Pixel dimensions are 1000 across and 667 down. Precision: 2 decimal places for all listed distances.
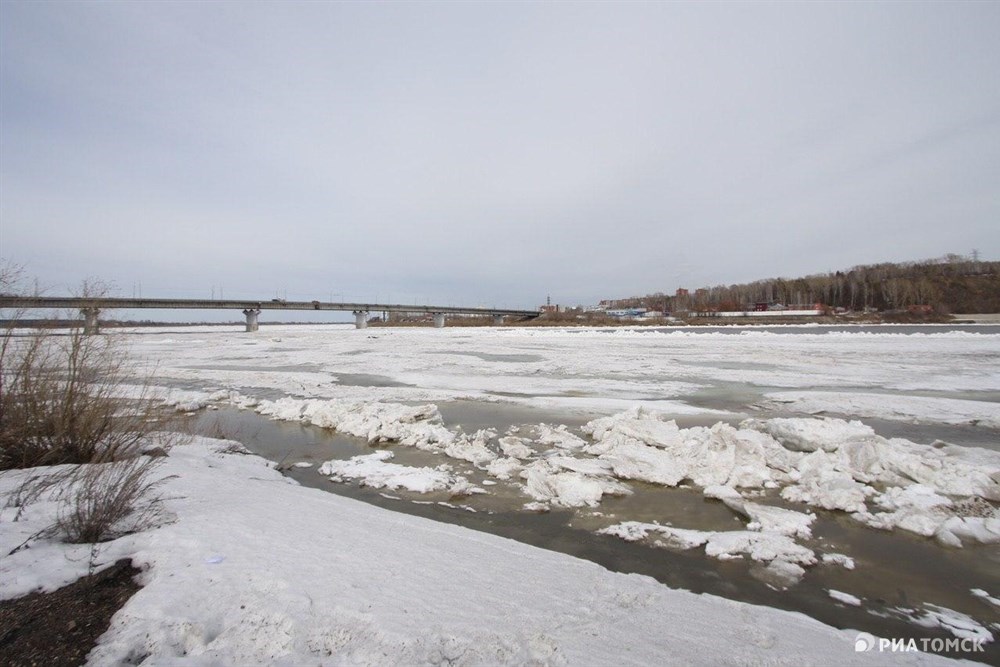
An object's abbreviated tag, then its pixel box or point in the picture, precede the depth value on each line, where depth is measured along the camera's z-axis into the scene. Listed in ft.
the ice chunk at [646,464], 22.16
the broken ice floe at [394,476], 21.38
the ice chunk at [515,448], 25.73
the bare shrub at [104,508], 10.84
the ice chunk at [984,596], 12.73
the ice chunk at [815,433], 25.68
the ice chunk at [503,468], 23.08
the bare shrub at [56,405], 15.57
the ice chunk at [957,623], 11.37
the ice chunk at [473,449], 25.40
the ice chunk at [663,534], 15.88
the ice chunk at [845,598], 12.66
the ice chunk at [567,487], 19.88
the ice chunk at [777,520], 16.66
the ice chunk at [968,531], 16.05
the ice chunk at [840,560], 14.58
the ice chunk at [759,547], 14.96
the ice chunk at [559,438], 27.76
